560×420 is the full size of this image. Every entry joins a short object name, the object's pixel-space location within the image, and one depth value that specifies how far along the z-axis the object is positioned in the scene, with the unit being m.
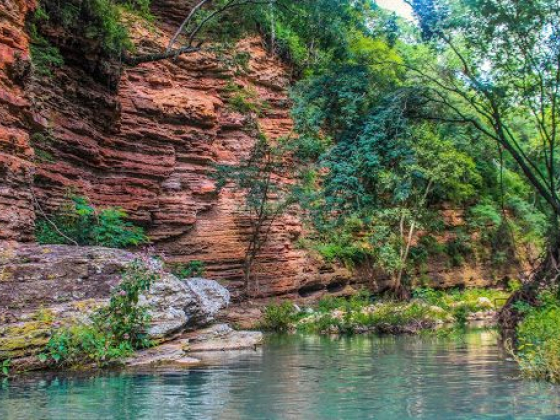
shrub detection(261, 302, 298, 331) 18.97
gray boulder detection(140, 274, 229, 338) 10.73
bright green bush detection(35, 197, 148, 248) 14.80
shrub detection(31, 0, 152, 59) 16.12
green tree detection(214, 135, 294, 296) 22.33
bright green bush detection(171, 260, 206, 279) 19.55
